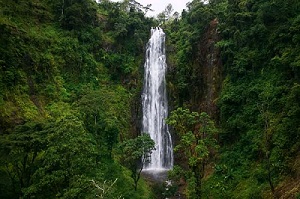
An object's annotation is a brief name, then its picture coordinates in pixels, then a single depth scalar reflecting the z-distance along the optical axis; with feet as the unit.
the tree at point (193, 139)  63.41
